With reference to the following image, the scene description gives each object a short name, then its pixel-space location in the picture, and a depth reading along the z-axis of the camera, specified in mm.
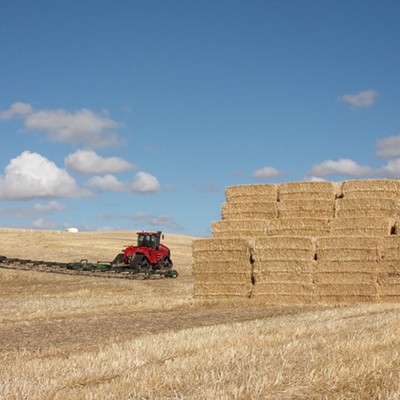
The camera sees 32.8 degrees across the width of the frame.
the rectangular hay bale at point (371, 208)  19219
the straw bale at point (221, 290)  19125
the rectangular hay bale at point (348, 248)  17984
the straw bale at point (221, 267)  19172
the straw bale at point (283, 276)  18453
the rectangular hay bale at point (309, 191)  19906
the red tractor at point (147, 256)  30922
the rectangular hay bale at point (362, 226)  18625
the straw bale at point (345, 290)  17938
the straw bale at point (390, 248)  17766
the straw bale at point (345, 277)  18016
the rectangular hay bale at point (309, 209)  19719
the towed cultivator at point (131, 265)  29703
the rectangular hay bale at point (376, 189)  19516
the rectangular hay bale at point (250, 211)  20578
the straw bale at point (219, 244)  19208
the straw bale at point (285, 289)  18406
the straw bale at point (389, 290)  17812
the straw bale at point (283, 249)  18484
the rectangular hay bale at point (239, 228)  19969
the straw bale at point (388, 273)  17828
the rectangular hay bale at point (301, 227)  19484
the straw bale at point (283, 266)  18438
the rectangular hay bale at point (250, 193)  20703
